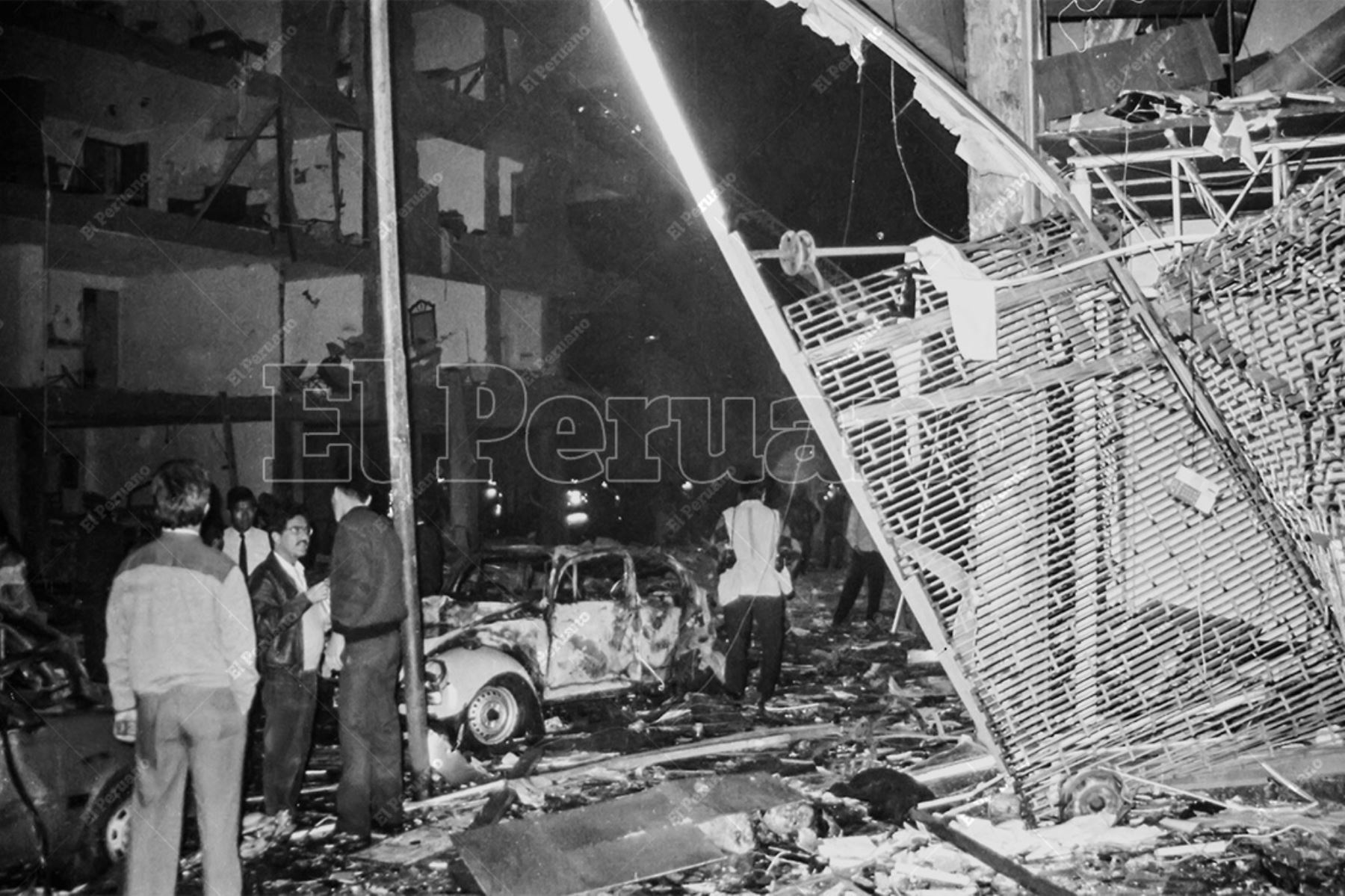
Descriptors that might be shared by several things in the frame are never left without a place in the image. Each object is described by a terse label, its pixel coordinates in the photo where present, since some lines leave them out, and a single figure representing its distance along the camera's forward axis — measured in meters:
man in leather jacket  6.66
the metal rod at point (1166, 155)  6.71
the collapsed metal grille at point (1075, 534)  5.55
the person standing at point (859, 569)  13.64
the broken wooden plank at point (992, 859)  5.04
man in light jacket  4.86
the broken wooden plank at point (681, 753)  7.30
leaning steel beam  4.97
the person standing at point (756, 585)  9.95
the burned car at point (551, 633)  8.52
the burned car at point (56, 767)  5.30
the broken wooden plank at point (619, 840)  5.47
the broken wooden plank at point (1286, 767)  5.83
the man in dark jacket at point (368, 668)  6.54
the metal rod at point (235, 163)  19.17
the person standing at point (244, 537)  9.10
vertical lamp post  7.14
